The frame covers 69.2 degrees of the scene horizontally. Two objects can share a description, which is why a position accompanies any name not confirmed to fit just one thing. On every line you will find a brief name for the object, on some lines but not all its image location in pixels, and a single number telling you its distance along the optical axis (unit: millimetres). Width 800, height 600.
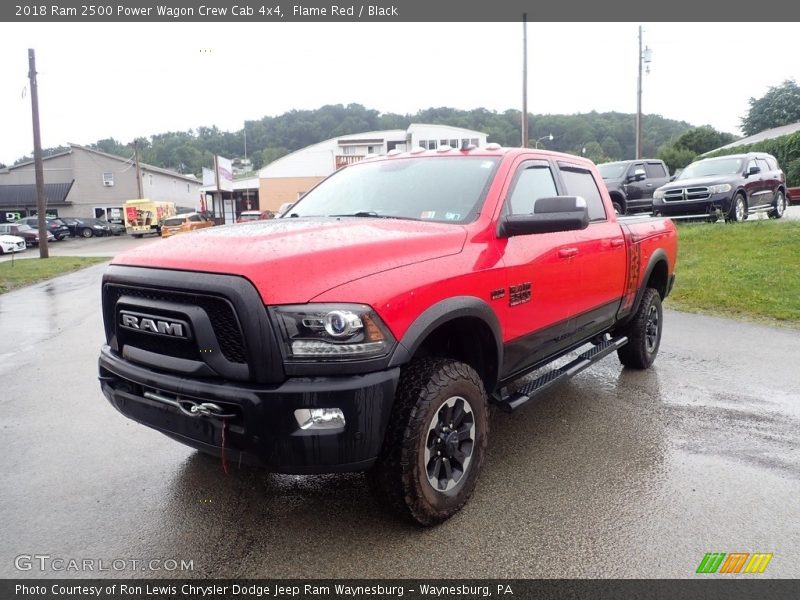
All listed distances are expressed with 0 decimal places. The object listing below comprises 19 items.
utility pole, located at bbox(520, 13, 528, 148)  21750
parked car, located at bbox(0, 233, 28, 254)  29516
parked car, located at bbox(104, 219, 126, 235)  44812
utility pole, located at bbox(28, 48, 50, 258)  24312
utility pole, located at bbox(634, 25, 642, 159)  29141
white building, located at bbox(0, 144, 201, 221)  52500
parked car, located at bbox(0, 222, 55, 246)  36406
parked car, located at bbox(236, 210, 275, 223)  27009
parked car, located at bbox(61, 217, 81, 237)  42531
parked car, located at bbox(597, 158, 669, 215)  15875
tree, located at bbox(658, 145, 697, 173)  52181
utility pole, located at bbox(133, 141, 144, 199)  49312
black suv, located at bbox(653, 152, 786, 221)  13641
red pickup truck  2480
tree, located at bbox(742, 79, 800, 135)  58844
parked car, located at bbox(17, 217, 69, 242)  40438
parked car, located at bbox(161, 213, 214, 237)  34775
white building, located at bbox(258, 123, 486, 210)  51688
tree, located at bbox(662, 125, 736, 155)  57688
